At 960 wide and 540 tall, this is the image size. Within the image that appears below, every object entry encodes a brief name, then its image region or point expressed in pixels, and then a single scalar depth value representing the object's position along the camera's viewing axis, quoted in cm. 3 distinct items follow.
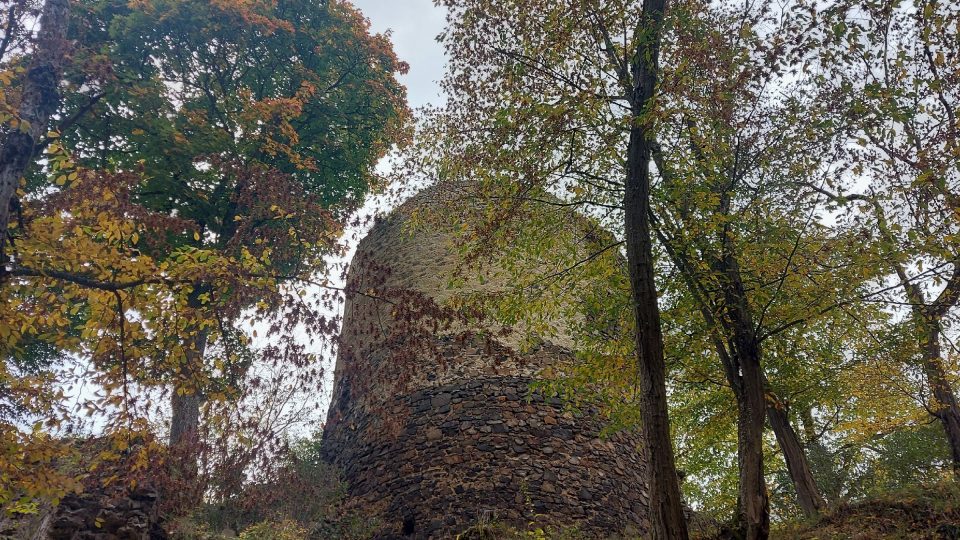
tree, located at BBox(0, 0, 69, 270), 548
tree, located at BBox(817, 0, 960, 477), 669
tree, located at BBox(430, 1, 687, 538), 633
